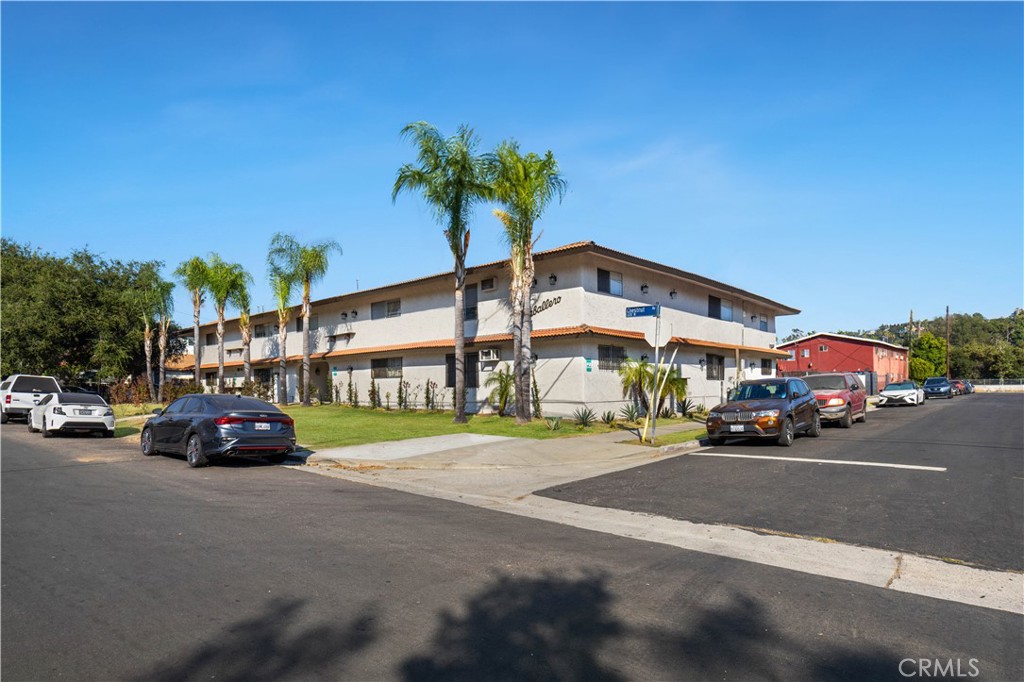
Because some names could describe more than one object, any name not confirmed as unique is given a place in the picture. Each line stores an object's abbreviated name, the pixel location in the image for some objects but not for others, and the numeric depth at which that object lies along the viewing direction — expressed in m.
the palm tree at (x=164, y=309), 38.72
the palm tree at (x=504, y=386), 22.88
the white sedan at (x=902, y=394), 35.53
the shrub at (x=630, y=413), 21.84
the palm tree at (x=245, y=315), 35.72
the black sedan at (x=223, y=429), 11.84
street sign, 14.34
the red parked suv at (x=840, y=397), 20.08
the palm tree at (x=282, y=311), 32.28
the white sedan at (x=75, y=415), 17.98
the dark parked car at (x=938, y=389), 47.22
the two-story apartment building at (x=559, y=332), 21.81
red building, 59.25
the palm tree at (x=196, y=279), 35.72
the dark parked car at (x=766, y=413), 14.82
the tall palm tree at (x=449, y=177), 20.22
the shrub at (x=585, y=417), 19.62
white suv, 23.77
